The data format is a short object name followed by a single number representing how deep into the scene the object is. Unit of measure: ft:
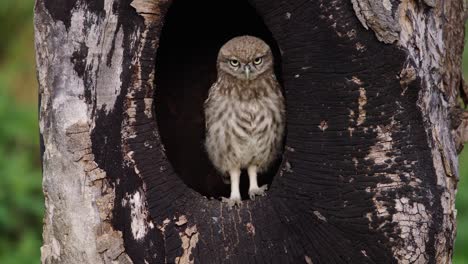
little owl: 29.45
